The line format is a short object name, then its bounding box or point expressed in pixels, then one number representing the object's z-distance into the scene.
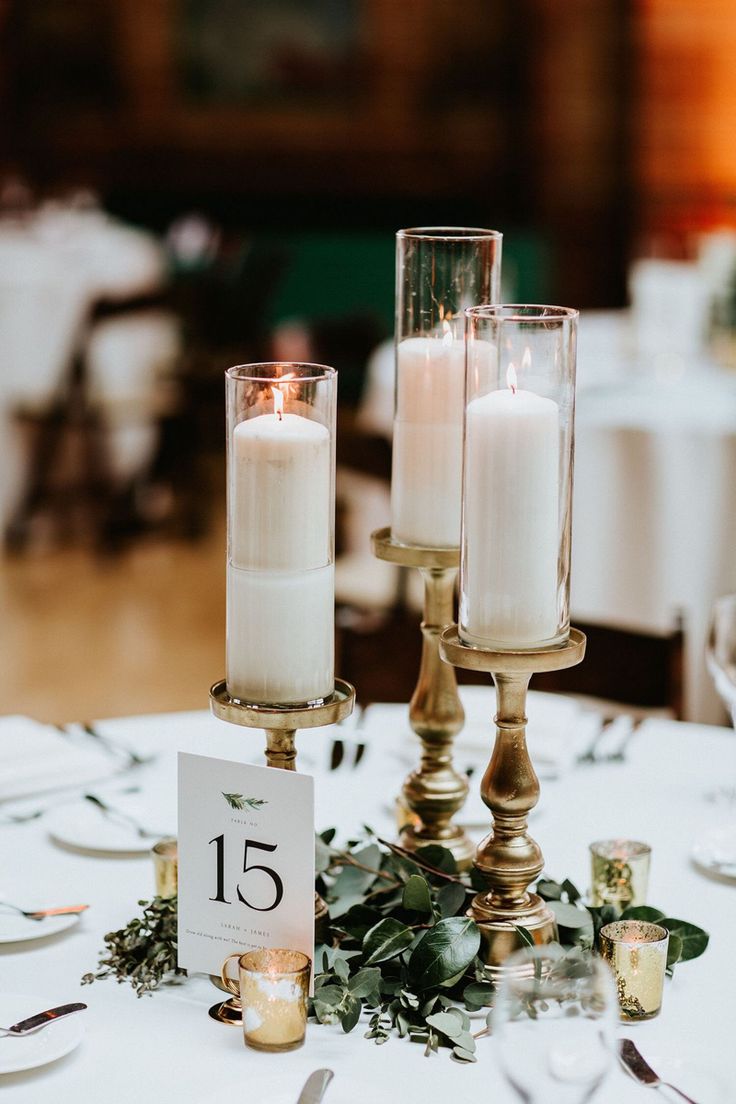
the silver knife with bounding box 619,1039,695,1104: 1.84
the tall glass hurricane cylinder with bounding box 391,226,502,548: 2.15
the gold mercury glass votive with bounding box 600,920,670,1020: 1.93
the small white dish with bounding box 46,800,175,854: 2.24
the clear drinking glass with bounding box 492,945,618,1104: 1.66
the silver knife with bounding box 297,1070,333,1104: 1.81
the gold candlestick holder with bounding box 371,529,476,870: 2.17
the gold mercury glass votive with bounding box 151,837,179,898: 2.11
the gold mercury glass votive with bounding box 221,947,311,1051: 1.87
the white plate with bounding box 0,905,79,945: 2.05
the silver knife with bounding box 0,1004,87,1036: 1.89
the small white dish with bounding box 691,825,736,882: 2.19
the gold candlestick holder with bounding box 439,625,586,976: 1.96
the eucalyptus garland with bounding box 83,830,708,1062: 1.92
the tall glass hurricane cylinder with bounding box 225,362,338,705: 1.93
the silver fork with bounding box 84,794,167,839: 2.27
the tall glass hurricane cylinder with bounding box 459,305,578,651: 1.91
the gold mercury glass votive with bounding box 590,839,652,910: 2.10
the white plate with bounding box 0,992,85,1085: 1.85
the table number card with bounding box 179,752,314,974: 1.92
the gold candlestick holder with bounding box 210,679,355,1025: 1.93
